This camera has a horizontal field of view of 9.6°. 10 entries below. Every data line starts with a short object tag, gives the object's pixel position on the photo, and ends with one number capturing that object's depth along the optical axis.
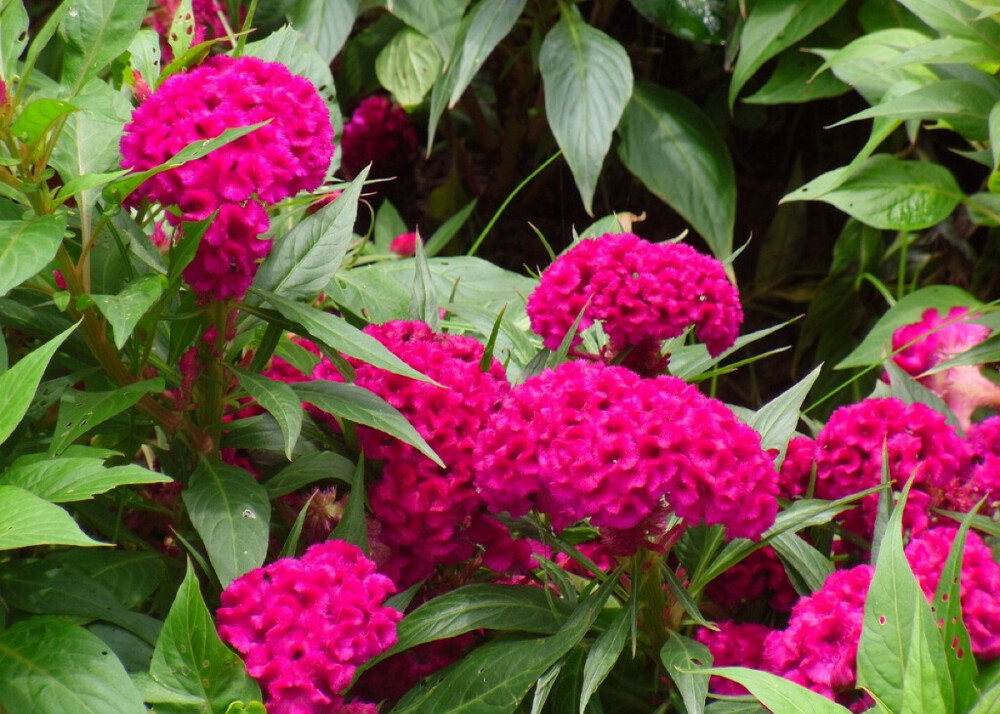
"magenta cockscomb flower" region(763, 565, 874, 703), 2.25
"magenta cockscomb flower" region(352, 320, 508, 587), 2.32
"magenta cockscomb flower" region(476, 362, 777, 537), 2.25
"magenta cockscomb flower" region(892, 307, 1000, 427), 2.56
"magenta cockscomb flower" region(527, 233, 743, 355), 2.33
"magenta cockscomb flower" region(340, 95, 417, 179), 3.70
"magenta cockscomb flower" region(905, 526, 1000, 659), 2.26
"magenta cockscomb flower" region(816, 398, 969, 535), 2.35
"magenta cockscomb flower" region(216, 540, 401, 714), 2.24
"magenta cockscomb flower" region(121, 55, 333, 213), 2.28
